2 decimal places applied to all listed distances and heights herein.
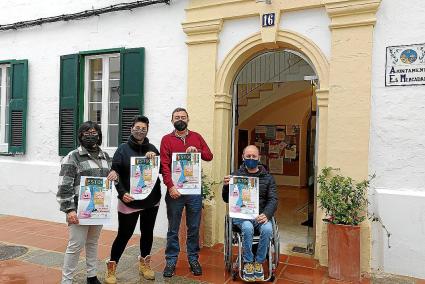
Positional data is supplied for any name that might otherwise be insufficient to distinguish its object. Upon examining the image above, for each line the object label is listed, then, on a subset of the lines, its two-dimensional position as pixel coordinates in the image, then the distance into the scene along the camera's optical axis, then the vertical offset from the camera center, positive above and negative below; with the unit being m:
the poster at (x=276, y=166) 11.91 -0.71
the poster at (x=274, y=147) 11.90 -0.11
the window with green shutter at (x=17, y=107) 6.71 +0.57
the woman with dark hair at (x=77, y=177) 3.28 -0.33
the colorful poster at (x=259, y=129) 11.98 +0.46
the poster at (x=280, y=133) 11.80 +0.34
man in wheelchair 3.74 -0.74
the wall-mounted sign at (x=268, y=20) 4.76 +1.58
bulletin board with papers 11.74 -0.07
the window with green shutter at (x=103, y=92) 5.69 +0.78
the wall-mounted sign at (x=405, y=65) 4.09 +0.89
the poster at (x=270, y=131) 11.90 +0.38
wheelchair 3.82 -1.10
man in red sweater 4.02 -0.67
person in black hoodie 3.71 -0.61
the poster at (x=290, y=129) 11.71 +0.45
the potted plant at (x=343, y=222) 3.94 -0.83
